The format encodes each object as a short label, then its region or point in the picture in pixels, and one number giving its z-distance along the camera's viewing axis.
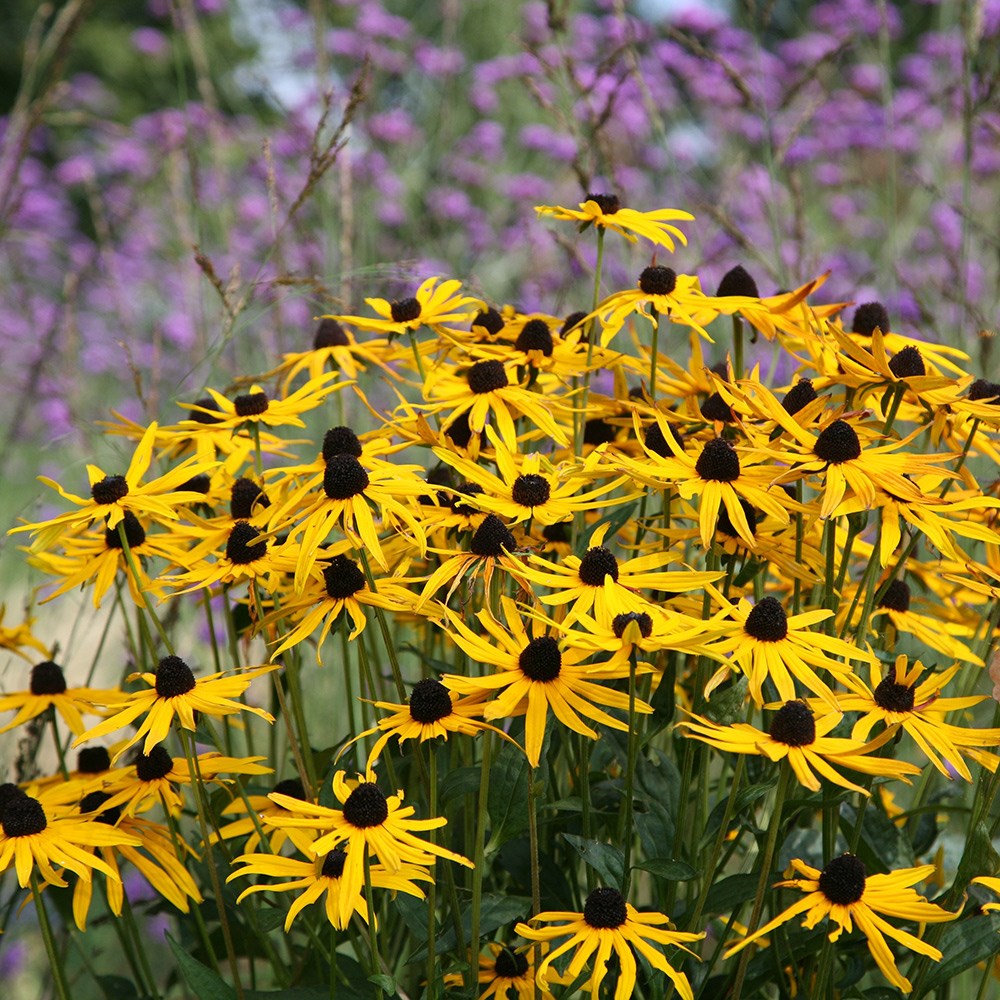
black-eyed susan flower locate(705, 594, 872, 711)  2.37
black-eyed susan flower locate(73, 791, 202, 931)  2.44
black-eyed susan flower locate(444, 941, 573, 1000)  2.41
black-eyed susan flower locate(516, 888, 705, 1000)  2.36
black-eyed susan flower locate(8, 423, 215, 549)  2.44
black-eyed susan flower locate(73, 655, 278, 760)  2.40
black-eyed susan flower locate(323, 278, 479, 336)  2.54
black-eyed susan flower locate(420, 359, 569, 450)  2.46
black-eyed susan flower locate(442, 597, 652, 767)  2.37
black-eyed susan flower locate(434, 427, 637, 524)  2.42
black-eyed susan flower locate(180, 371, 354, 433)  2.52
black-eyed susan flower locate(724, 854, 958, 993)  2.36
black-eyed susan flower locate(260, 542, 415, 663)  2.40
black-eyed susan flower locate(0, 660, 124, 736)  2.52
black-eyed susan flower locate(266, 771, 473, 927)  2.35
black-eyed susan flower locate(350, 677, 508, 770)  2.38
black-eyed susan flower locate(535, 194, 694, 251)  2.50
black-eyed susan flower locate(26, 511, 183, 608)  2.47
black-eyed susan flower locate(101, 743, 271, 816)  2.44
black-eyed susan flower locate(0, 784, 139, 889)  2.40
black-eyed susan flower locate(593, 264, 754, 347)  2.49
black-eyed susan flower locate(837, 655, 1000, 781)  2.39
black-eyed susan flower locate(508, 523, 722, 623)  2.38
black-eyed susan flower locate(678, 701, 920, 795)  2.35
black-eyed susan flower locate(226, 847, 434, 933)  2.35
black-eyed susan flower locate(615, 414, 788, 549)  2.40
